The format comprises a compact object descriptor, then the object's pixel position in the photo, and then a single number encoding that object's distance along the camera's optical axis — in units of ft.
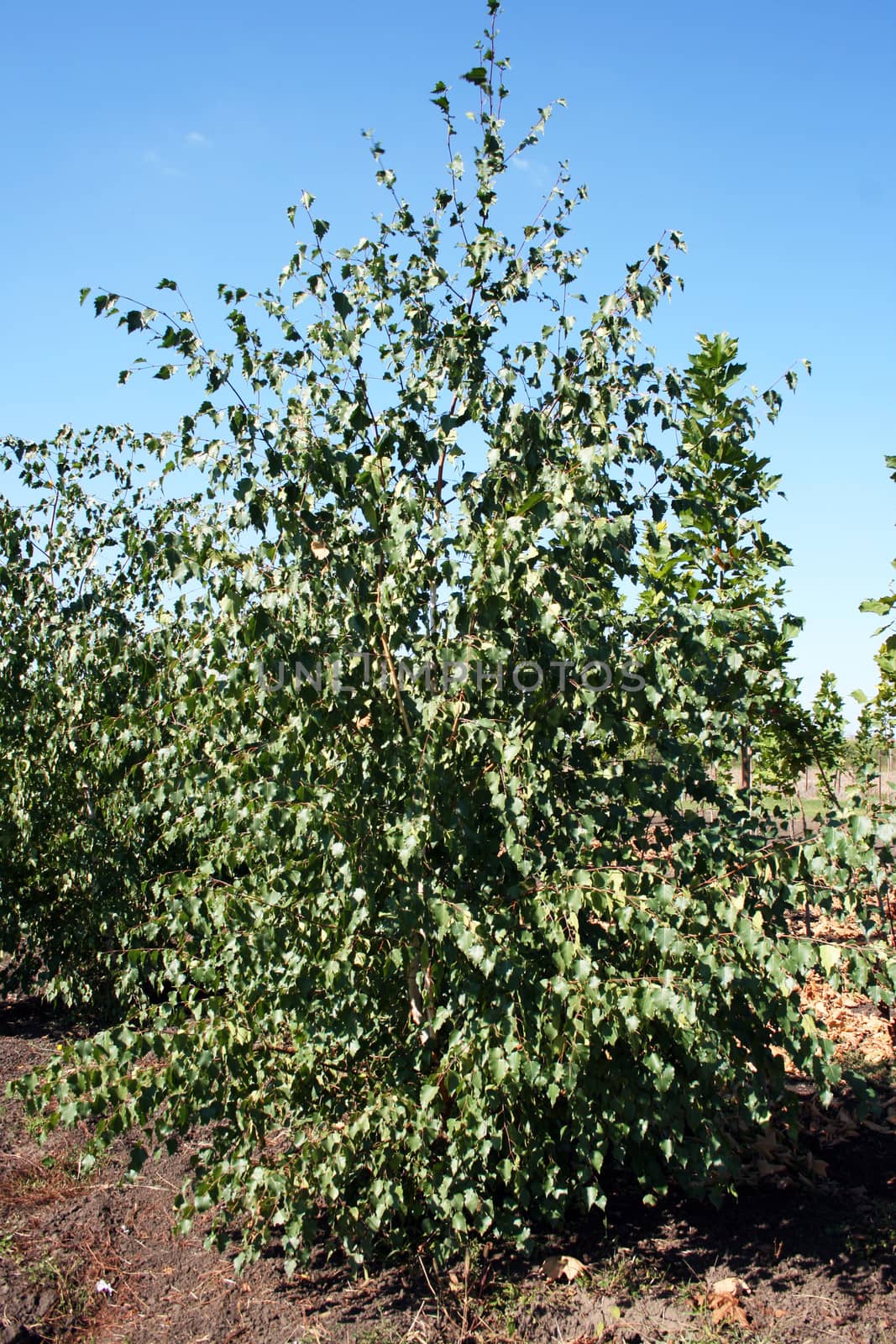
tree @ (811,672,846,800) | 30.57
